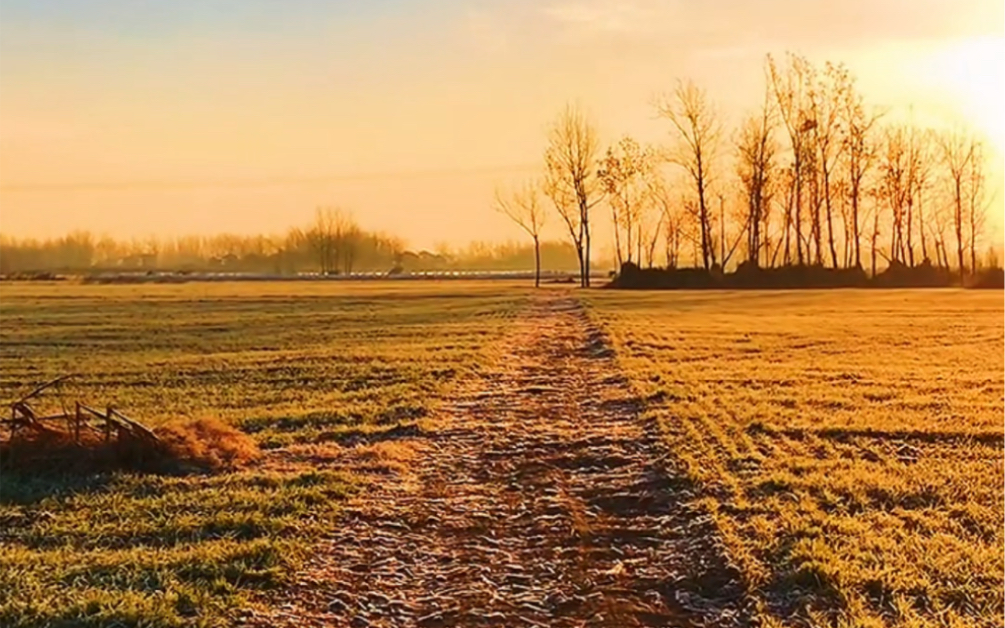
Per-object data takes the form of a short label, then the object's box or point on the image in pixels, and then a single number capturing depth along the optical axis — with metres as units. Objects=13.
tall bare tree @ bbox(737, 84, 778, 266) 70.44
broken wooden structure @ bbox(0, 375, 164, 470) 9.51
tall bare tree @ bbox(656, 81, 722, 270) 71.94
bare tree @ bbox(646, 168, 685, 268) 84.56
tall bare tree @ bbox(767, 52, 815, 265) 69.62
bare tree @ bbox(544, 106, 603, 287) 75.38
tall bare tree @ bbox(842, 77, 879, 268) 69.50
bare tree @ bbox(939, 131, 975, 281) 73.81
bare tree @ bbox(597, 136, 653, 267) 75.62
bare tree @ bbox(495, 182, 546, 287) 79.88
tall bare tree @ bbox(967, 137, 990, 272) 74.00
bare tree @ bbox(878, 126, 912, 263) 72.44
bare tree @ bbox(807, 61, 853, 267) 69.44
